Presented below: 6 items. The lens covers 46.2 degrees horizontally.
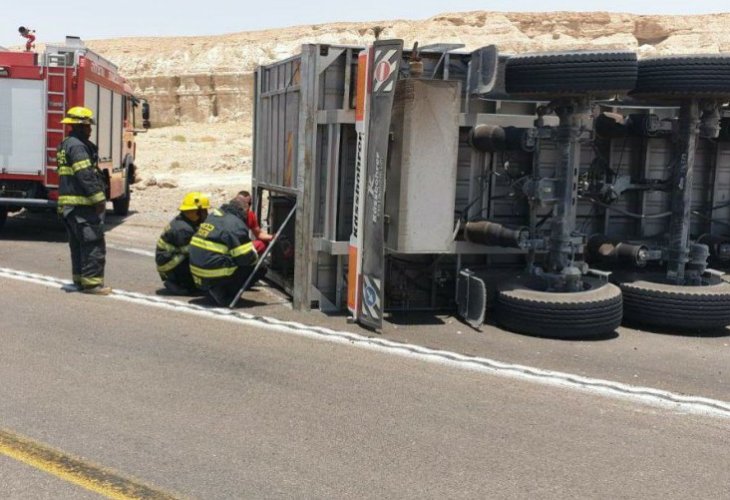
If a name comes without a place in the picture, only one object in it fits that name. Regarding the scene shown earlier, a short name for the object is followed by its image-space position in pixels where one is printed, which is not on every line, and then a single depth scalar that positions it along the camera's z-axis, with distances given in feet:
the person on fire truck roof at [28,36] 53.06
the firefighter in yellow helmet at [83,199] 30.32
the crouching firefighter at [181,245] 30.83
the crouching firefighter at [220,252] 28.53
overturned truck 25.70
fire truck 45.80
